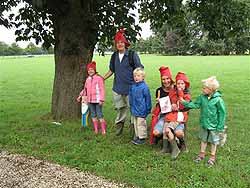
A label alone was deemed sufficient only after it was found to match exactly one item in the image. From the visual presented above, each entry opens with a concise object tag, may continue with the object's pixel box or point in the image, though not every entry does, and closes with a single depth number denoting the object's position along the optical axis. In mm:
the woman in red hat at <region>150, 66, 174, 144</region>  4313
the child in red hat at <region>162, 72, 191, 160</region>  4174
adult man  4809
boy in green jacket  3846
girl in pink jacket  5053
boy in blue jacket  4523
